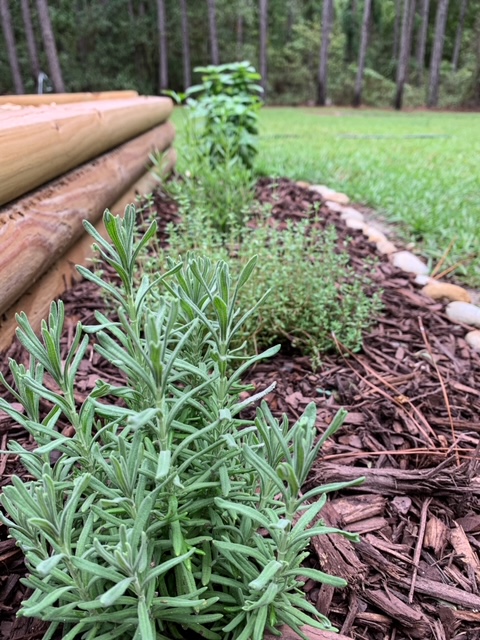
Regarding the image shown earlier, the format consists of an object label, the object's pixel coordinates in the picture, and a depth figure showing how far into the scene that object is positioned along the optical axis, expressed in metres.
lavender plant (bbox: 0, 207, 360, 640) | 0.78
